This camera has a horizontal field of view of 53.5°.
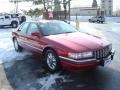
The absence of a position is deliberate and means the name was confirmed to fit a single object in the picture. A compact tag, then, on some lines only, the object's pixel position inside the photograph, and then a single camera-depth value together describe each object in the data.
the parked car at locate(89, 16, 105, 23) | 21.05
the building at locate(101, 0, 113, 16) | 43.71
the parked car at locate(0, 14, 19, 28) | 13.32
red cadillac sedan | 2.94
